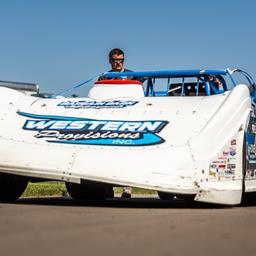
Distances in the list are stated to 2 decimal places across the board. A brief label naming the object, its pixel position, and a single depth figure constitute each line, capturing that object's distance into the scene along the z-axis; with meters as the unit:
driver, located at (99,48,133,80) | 13.44
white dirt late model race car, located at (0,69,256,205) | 8.80
